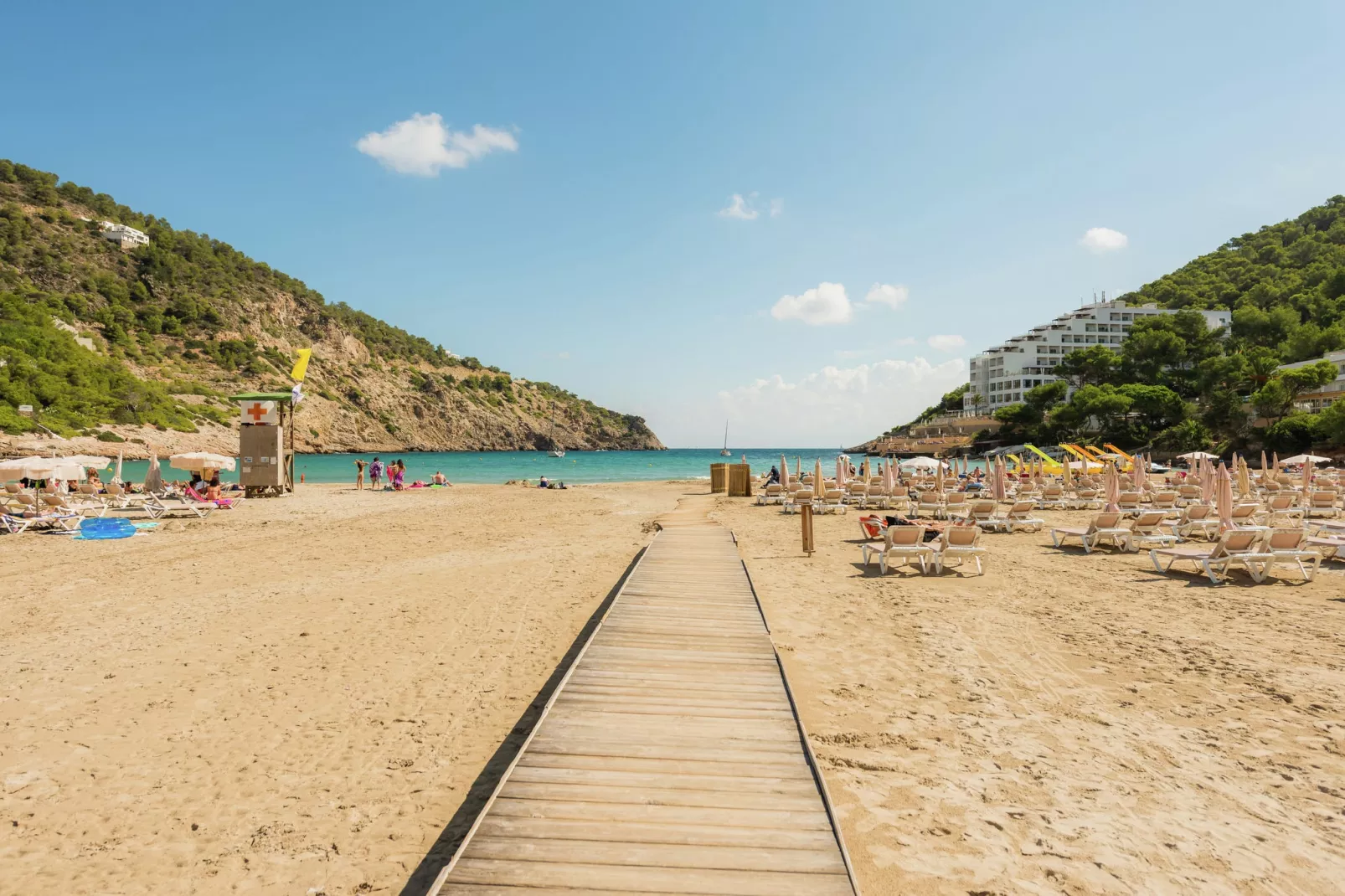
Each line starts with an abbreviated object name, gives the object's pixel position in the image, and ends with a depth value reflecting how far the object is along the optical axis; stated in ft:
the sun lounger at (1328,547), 33.32
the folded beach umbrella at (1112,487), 42.47
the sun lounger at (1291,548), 30.99
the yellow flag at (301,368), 87.35
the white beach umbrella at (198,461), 70.69
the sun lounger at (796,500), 61.87
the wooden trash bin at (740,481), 80.07
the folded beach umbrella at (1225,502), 35.37
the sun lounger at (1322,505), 53.11
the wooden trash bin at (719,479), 86.48
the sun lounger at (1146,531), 39.27
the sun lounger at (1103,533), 39.63
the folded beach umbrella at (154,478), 67.26
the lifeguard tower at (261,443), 76.69
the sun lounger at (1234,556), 30.86
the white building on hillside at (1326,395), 160.45
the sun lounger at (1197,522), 42.60
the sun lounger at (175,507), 58.54
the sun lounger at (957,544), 34.35
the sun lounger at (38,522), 48.24
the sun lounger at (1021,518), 48.60
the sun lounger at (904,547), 34.32
